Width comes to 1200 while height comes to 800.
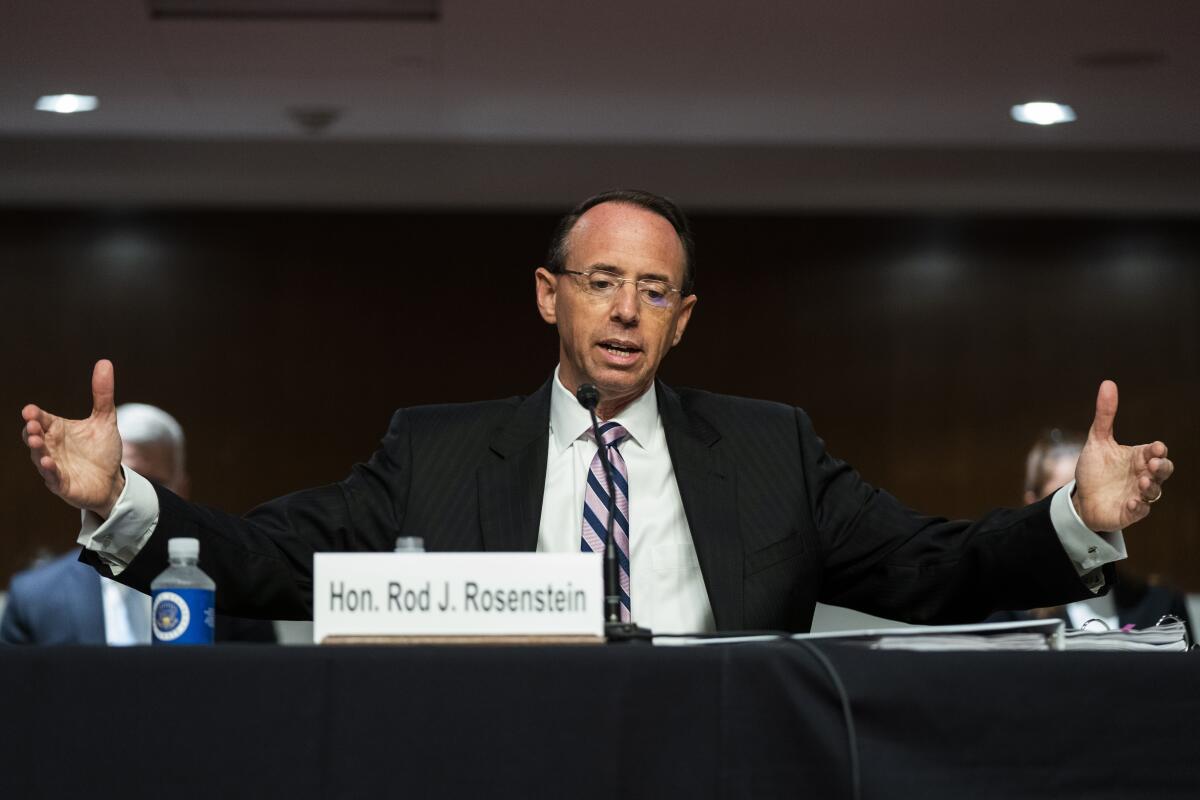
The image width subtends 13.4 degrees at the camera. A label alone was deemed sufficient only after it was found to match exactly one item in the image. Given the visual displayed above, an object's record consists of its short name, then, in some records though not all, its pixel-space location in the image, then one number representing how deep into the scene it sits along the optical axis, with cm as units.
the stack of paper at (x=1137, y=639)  521
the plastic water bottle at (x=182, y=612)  528
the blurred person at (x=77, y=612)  810
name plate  512
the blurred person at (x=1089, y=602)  898
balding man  582
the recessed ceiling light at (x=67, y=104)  1170
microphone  530
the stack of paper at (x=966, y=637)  513
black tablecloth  503
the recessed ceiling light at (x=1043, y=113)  1192
